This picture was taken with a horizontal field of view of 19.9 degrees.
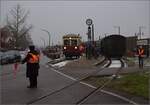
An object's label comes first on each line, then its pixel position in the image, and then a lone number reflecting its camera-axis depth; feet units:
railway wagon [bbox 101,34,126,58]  156.76
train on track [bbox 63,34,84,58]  176.45
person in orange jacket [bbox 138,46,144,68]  105.81
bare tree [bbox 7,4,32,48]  329.93
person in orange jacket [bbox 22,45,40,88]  55.83
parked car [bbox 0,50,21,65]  155.43
